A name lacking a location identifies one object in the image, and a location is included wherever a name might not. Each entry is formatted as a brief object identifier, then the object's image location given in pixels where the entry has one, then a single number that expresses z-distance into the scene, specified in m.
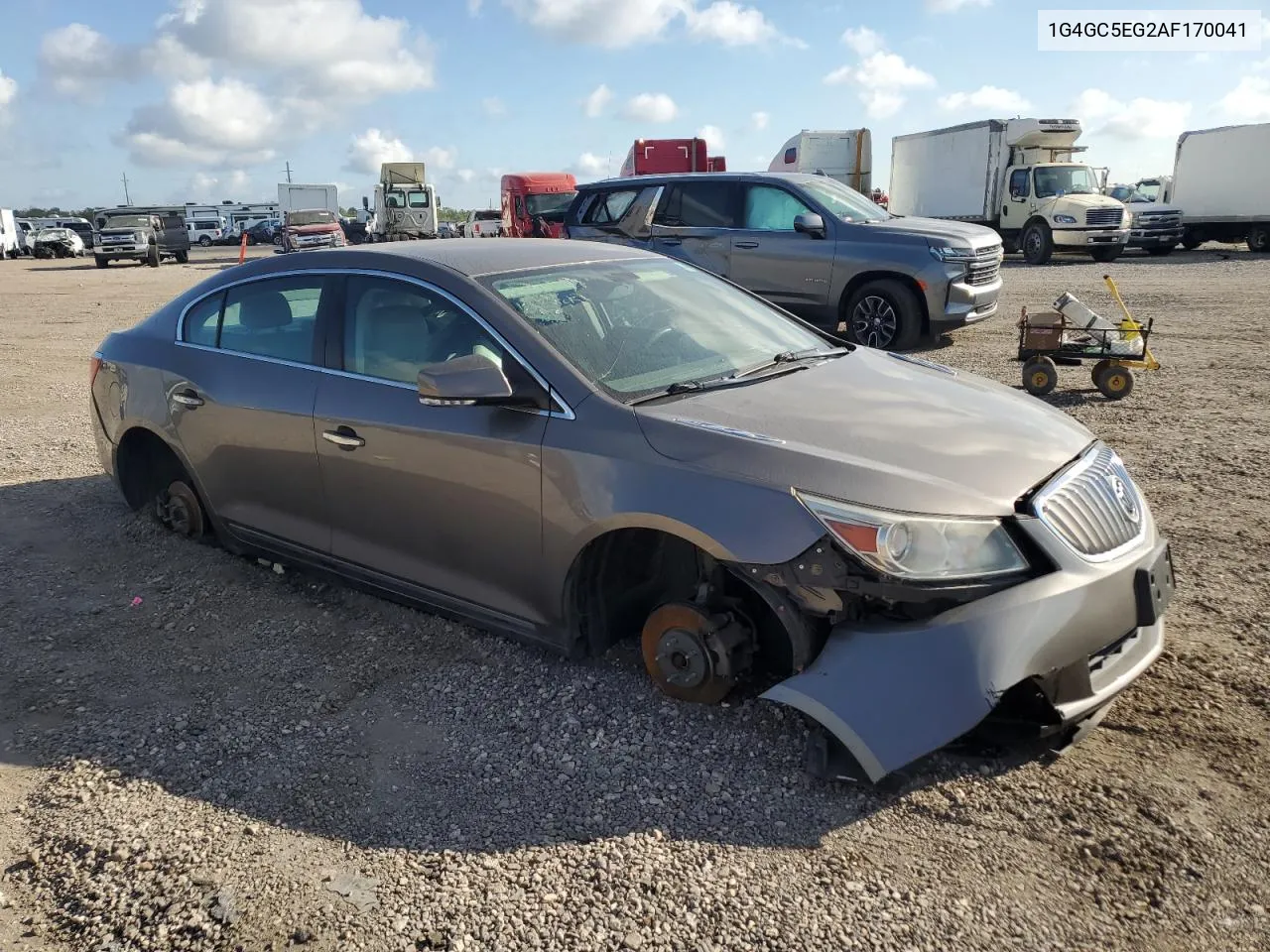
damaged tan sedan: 2.63
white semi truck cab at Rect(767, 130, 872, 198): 24.80
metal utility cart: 7.85
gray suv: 9.84
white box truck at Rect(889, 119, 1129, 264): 22.44
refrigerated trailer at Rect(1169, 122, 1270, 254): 24.12
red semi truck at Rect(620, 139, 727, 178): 25.33
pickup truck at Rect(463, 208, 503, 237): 34.62
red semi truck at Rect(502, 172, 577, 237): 26.62
